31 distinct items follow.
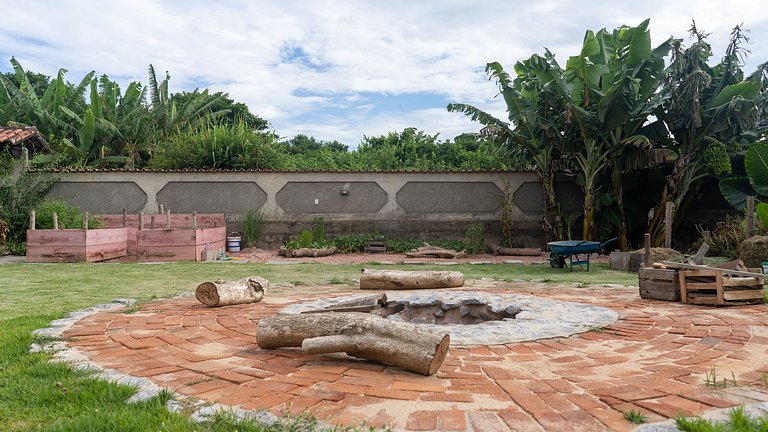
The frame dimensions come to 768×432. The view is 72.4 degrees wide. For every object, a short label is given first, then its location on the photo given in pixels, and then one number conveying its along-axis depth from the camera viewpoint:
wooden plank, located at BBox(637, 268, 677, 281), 6.43
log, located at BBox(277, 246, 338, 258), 14.93
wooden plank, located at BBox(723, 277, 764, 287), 5.96
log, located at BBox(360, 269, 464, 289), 7.65
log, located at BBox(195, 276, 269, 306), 5.88
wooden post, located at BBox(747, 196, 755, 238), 11.12
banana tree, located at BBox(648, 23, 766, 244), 13.67
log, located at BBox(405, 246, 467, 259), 15.10
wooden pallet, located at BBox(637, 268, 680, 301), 6.40
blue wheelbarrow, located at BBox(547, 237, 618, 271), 11.06
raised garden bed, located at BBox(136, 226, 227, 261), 13.32
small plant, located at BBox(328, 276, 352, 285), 8.70
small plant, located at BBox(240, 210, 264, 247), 16.66
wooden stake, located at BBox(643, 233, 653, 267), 9.61
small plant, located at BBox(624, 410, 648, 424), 2.63
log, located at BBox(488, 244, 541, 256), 15.59
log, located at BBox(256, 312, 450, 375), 3.40
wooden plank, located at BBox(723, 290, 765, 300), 5.90
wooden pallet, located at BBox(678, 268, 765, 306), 5.91
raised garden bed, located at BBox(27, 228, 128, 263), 12.44
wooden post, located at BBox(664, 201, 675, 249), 11.84
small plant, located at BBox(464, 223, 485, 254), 16.34
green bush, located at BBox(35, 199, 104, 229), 14.14
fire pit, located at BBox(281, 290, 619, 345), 4.47
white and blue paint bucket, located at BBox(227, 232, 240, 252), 15.95
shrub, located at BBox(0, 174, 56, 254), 14.57
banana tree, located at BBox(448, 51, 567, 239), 14.33
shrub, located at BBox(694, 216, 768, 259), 11.92
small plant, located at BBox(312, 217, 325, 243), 16.53
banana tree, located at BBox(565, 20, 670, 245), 13.33
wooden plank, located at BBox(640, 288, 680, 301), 6.39
